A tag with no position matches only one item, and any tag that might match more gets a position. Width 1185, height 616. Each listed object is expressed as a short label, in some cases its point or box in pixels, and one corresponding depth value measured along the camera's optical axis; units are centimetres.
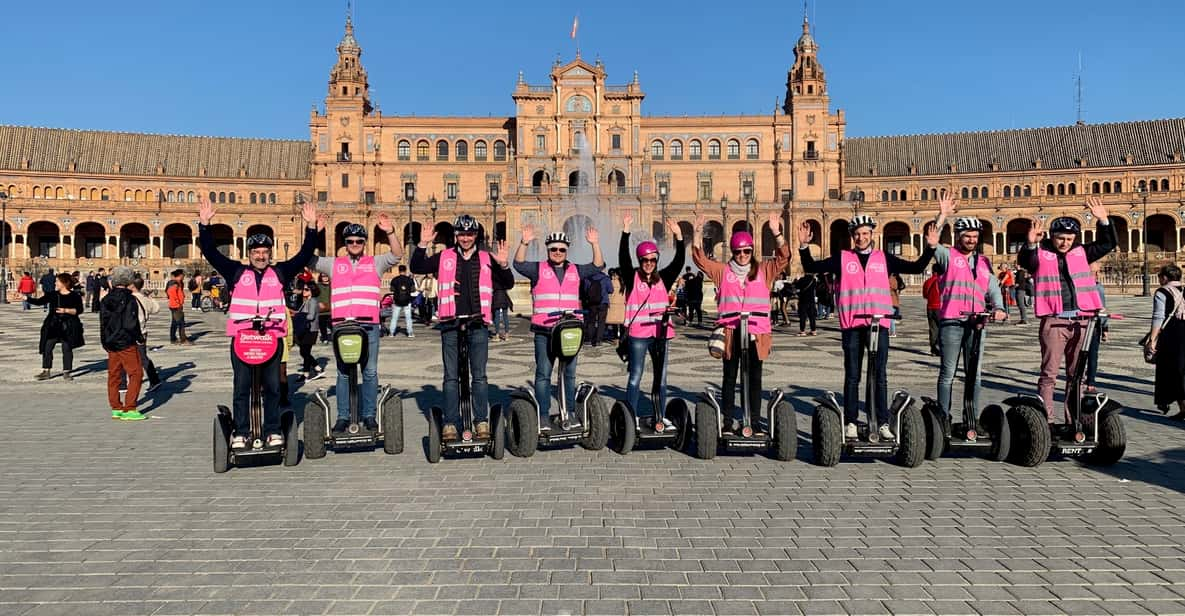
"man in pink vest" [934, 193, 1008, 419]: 715
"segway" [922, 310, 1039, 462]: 694
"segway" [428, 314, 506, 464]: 708
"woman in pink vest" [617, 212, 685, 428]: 772
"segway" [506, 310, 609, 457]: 732
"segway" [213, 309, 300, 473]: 677
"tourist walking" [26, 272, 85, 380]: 1255
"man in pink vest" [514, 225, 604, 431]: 752
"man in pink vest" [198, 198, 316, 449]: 689
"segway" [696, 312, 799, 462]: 706
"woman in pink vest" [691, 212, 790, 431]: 707
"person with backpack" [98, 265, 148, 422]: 966
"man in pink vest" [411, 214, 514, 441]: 707
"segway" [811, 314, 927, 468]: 679
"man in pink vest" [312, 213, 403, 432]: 741
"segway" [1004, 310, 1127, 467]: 676
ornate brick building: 7262
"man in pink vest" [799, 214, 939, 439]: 695
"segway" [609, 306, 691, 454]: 746
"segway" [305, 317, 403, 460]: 717
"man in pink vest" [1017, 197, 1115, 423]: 709
